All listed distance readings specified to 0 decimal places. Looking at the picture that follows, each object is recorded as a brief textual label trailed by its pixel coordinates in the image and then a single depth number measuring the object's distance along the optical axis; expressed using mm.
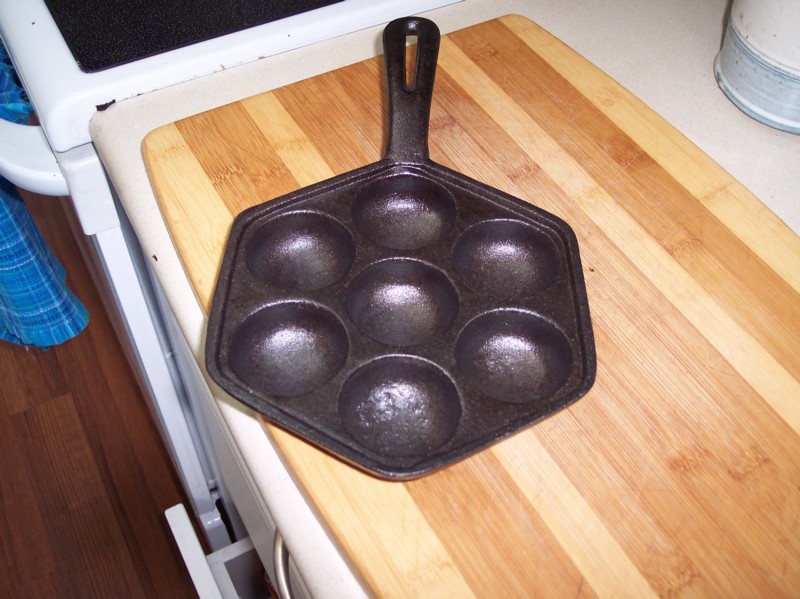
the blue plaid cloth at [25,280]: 956
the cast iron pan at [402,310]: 497
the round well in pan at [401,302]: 583
